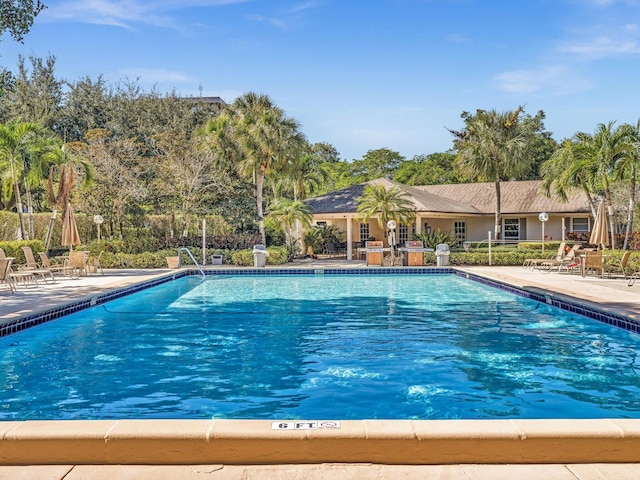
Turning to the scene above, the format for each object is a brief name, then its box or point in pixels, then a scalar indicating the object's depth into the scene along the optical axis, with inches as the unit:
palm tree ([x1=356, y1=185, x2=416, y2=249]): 976.9
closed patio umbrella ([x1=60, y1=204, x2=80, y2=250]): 744.3
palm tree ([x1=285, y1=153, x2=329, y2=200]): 1251.9
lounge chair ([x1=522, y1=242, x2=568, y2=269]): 831.0
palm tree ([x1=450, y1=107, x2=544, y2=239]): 1194.0
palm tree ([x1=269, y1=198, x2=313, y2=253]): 995.9
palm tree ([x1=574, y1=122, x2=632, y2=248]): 808.9
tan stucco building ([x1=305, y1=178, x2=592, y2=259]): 1142.3
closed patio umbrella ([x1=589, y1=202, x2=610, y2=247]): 729.6
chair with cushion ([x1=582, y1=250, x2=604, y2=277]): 689.6
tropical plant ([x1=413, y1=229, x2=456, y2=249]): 1043.3
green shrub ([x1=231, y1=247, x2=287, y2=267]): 943.0
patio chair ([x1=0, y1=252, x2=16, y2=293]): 546.9
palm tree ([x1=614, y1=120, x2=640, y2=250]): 794.2
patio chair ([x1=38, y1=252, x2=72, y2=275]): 668.1
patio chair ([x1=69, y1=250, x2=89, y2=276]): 727.7
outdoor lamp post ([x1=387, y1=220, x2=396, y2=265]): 923.4
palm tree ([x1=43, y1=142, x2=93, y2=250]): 776.3
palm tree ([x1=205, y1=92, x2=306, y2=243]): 982.4
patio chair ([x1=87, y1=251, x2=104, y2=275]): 799.7
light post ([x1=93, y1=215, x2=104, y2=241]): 881.9
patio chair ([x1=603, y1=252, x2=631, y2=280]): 725.3
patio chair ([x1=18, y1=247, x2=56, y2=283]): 646.3
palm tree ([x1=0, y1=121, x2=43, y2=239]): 808.9
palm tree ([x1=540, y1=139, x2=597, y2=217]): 872.9
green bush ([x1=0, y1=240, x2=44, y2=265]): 754.2
